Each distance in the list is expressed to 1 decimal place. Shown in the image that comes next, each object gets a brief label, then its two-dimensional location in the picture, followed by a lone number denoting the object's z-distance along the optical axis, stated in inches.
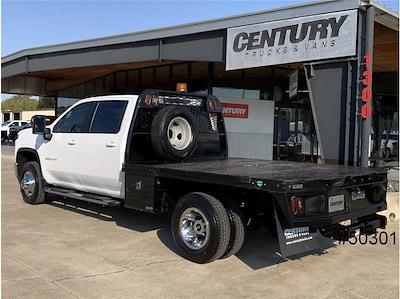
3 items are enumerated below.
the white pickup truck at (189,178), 193.9
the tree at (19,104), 3324.3
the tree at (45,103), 2667.6
